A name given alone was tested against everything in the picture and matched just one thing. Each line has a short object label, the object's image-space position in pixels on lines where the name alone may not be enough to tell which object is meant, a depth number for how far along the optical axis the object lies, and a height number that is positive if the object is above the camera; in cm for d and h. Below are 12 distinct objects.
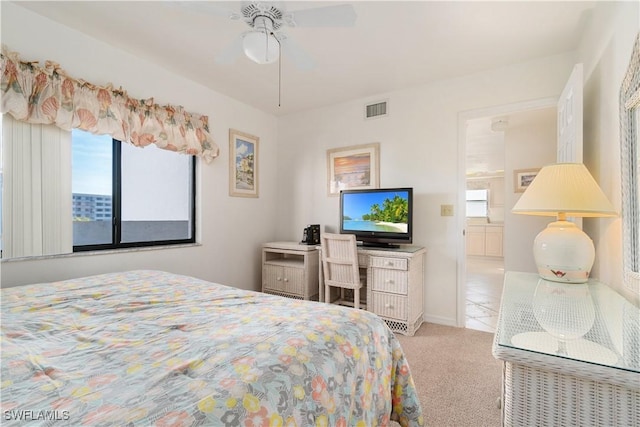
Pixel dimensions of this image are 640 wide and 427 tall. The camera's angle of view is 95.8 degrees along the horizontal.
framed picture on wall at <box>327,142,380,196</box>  342 +54
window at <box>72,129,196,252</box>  234 +16
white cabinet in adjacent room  715 -71
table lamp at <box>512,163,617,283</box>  139 +1
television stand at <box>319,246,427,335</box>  274 -71
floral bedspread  65 -43
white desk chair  284 -52
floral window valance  186 +80
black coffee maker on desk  355 -29
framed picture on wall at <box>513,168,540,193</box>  416 +50
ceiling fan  155 +108
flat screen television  300 -4
